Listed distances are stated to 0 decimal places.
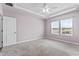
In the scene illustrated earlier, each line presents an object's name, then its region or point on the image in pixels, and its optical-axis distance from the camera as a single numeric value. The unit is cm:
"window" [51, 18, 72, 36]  391
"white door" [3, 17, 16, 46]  300
